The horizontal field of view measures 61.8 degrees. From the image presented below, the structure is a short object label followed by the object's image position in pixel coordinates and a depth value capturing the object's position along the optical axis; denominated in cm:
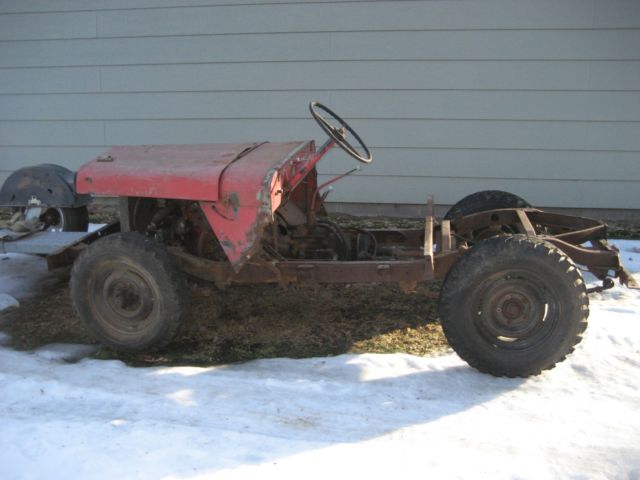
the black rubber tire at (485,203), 440
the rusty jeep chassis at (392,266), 328
